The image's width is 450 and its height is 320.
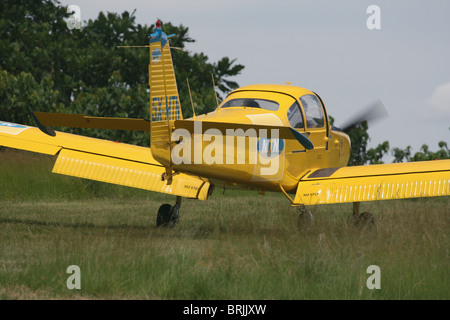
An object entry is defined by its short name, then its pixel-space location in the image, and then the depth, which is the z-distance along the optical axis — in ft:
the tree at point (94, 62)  105.19
